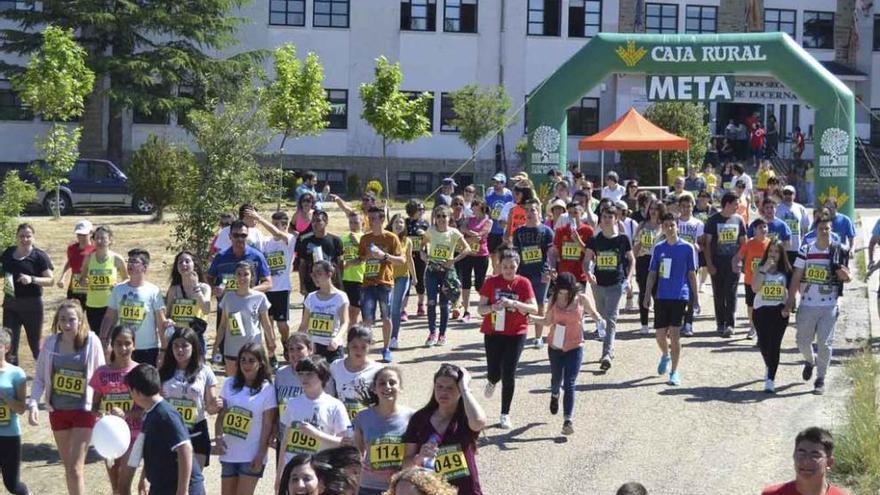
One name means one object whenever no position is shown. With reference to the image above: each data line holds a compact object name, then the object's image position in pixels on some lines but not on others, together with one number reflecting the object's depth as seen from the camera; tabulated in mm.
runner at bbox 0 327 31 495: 10117
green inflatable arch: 25516
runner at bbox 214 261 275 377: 12266
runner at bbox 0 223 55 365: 14234
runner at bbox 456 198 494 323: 18277
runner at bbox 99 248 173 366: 12055
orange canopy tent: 29641
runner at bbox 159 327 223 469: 9516
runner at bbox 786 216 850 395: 14117
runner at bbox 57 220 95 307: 14336
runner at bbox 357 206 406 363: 15141
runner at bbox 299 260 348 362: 11789
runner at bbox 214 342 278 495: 9289
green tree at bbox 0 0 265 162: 39844
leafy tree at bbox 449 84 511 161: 42562
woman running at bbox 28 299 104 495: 10484
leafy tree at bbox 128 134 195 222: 31297
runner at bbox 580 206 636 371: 15203
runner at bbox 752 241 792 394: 14211
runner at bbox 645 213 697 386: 14422
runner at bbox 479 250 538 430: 12281
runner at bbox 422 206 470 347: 16641
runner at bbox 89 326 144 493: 10023
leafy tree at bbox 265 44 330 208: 36000
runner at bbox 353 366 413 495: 8352
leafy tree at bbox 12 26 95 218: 32719
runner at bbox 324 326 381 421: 9469
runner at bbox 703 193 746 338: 16969
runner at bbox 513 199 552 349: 15625
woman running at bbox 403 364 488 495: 8133
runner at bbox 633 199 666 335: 17484
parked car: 35531
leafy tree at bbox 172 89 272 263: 19922
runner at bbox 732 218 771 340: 16281
